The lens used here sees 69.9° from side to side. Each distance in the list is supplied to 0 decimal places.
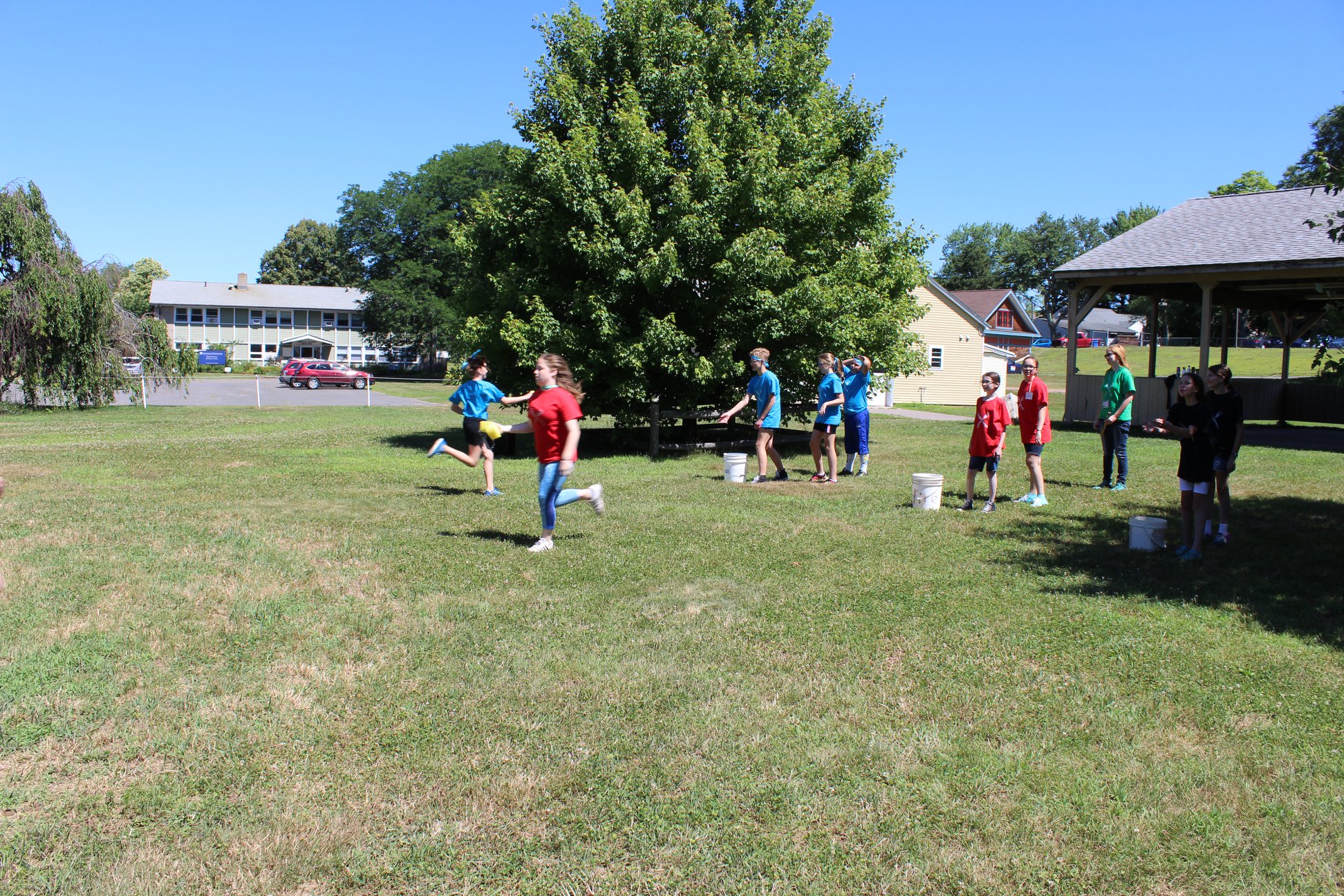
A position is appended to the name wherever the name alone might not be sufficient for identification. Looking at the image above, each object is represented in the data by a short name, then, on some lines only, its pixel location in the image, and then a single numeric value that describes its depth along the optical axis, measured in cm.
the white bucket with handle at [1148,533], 841
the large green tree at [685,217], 1509
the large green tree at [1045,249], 10288
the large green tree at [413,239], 6625
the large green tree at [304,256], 10556
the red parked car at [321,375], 5003
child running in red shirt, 812
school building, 8219
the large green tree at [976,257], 9856
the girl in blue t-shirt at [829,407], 1224
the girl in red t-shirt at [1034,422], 1066
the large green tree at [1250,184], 5066
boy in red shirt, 1007
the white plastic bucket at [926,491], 1050
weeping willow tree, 2484
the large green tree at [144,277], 8800
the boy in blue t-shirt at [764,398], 1203
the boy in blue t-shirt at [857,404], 1272
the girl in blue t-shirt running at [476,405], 1125
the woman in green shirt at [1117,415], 1199
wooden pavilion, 1880
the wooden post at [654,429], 1561
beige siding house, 4147
